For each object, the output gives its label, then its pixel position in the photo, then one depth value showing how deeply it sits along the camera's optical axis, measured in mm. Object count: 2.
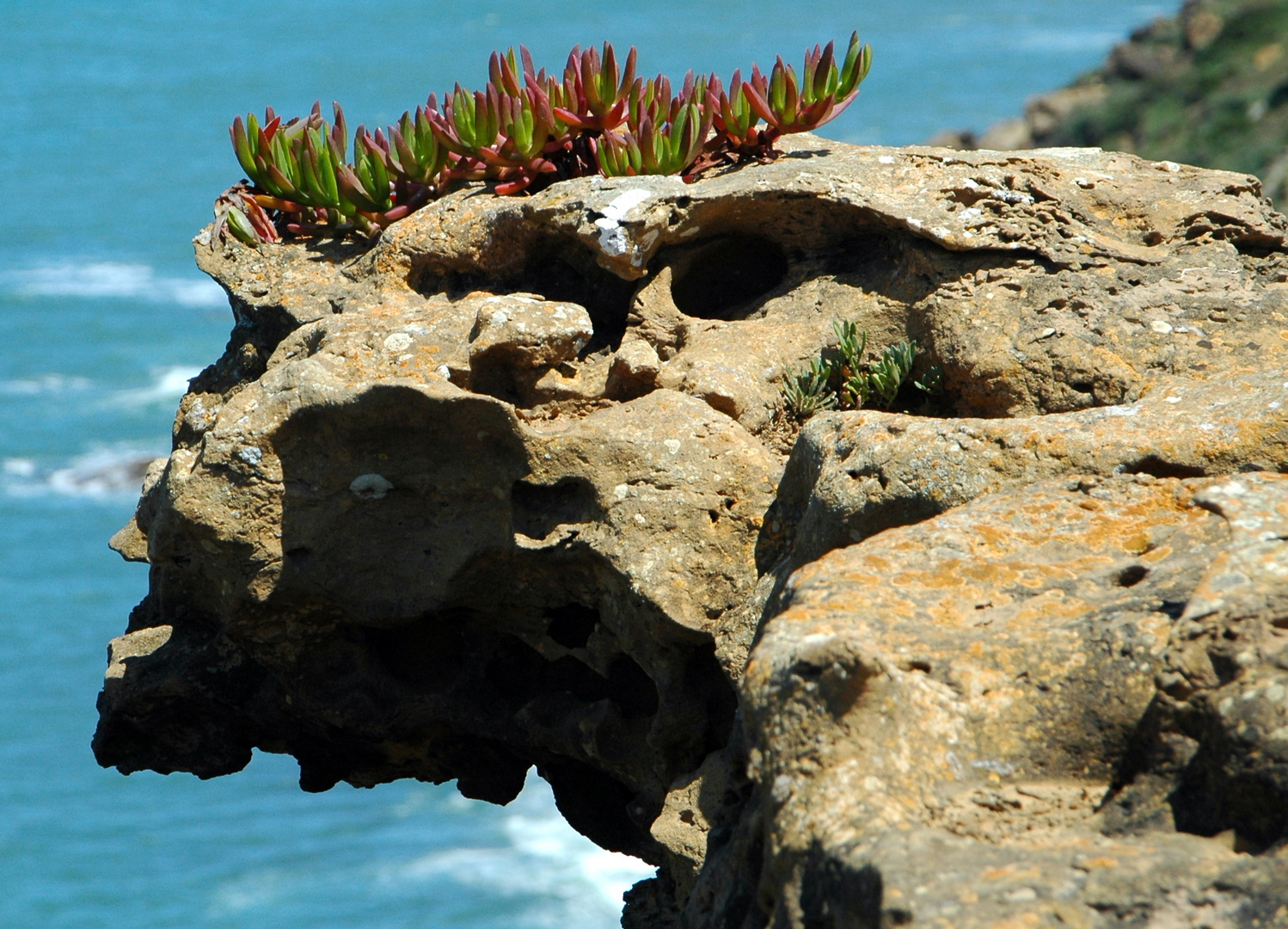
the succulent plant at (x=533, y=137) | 14805
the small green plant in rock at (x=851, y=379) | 13203
